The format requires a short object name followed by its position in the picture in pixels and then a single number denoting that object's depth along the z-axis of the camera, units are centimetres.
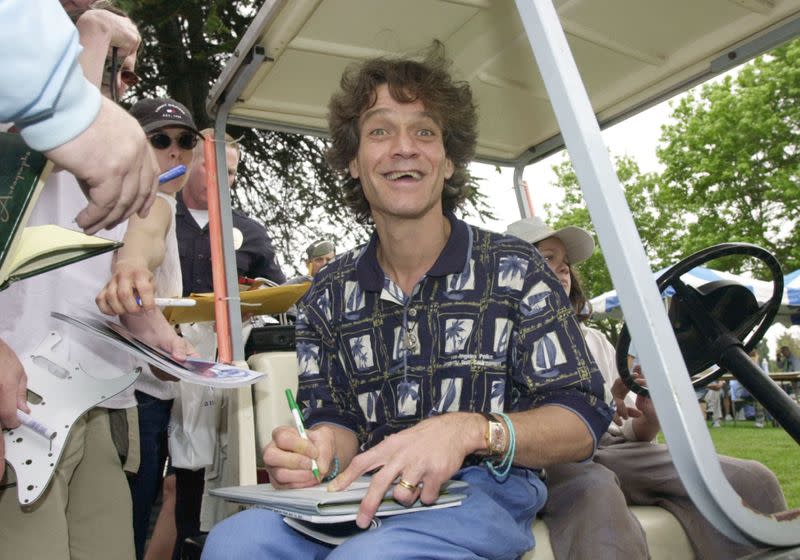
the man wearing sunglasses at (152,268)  177
